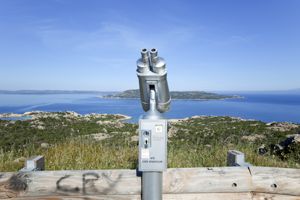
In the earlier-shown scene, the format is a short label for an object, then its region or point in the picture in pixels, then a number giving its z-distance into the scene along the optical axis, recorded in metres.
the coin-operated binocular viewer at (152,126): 1.39
